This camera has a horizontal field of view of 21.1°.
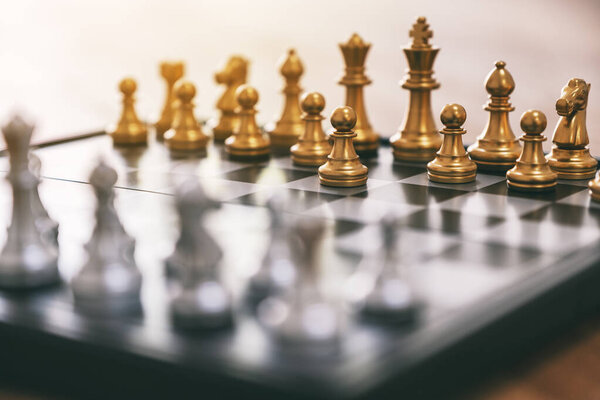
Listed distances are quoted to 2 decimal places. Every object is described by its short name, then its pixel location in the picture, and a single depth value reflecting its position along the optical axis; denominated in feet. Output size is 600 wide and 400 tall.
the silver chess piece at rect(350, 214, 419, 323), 1.67
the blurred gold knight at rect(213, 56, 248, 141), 2.52
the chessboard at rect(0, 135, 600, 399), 1.57
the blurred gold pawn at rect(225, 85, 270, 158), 2.35
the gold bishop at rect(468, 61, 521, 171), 2.22
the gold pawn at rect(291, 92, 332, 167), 2.28
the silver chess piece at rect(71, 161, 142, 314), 1.71
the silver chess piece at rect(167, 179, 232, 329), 1.66
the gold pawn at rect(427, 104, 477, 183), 2.15
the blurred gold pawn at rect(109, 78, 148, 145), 2.49
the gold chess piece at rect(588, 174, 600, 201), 2.03
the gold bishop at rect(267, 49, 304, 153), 2.45
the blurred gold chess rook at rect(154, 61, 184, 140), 2.60
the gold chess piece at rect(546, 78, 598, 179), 2.16
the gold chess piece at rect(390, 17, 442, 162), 2.31
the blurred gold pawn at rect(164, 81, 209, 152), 2.43
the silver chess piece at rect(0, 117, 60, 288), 1.76
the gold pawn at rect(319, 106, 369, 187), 2.14
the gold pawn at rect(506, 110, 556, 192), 2.09
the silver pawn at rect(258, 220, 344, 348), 1.62
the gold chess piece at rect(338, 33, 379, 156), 2.37
